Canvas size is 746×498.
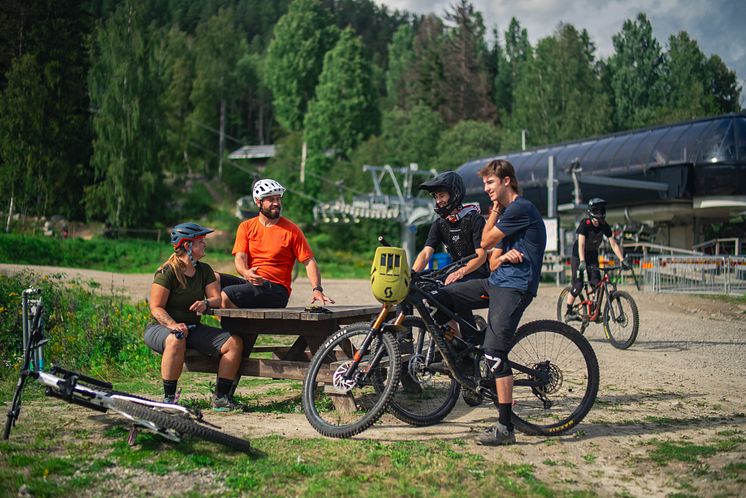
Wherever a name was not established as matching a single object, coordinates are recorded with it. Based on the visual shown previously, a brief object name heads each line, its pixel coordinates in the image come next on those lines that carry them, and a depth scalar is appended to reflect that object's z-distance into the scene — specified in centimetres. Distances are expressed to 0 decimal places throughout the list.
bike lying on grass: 495
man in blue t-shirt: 564
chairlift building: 3083
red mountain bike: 1127
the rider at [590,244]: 1159
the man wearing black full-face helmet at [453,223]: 675
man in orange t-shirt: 720
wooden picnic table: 658
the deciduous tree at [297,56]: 7500
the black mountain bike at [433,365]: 569
